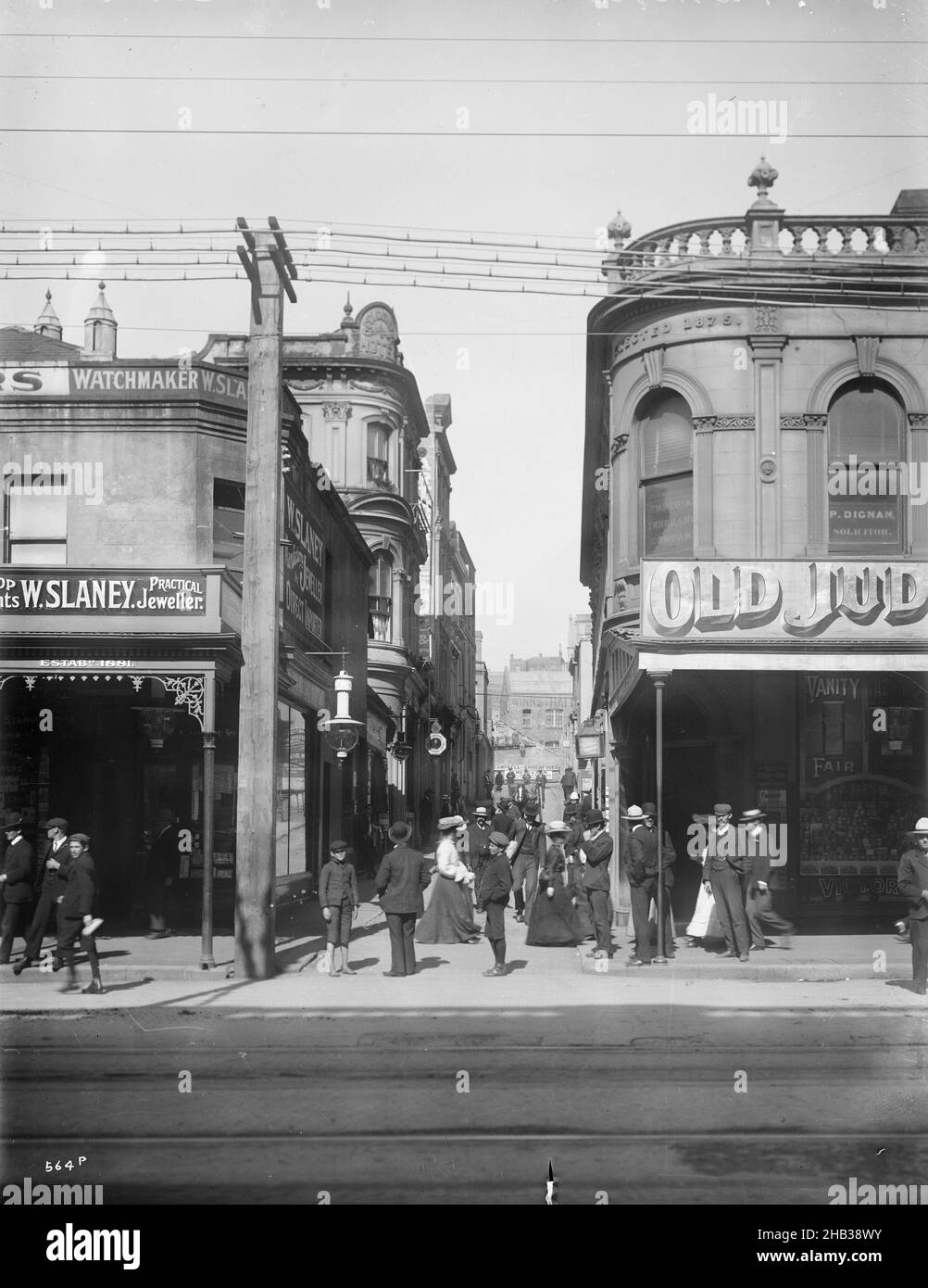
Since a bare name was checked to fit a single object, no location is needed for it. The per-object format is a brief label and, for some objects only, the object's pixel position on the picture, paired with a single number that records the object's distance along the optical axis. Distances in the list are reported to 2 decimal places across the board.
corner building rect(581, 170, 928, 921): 17.97
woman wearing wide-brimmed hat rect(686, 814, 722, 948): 15.30
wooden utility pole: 14.38
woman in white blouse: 18.02
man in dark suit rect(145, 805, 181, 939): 16.78
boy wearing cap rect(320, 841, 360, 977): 14.39
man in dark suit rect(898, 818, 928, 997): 12.89
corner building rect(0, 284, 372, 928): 18.44
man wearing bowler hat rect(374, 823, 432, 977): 14.45
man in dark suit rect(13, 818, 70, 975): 13.55
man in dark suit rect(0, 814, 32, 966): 14.32
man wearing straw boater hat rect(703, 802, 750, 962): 14.84
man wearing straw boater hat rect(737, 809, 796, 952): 15.73
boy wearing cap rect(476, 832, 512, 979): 14.68
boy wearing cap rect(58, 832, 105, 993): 13.00
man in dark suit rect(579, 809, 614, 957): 15.55
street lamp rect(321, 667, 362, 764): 19.15
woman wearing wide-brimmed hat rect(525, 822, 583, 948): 17.55
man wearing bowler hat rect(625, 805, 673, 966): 14.98
